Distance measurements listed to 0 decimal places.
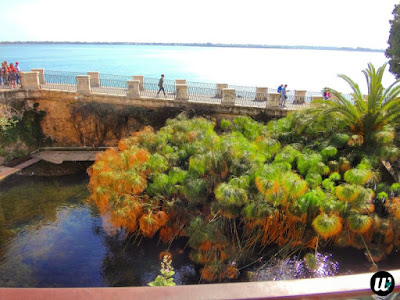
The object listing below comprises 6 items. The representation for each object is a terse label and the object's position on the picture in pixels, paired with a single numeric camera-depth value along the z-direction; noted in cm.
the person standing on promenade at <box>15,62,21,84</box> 2086
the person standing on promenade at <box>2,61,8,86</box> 2028
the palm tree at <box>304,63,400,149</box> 1235
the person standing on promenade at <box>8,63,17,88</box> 2016
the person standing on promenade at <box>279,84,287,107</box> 1854
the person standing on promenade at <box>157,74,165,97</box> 1939
